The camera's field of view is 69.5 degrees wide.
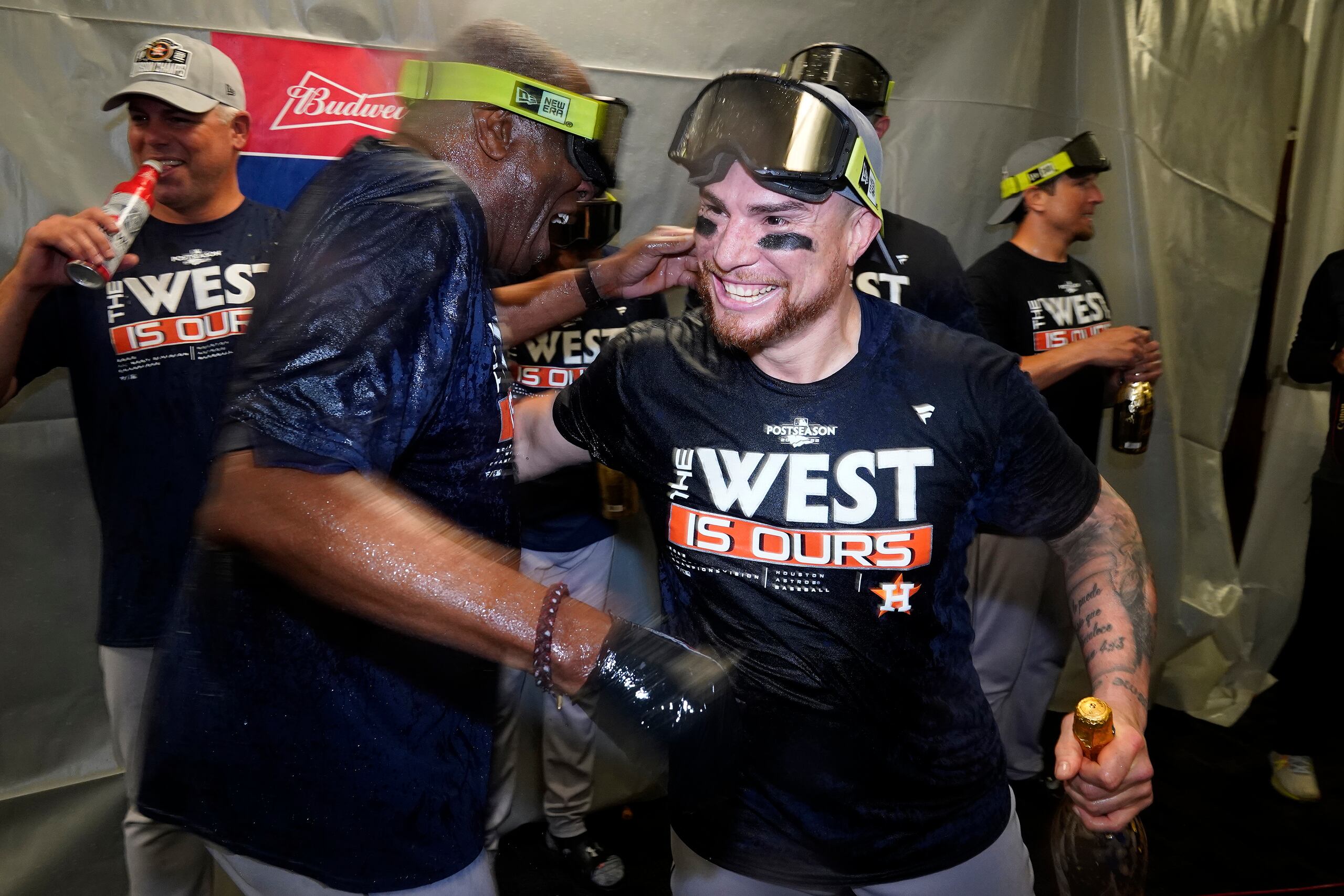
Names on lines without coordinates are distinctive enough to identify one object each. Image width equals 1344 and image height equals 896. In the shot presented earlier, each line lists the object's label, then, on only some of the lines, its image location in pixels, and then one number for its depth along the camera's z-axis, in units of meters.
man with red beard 1.79
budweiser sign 3.11
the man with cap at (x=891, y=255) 3.28
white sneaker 4.03
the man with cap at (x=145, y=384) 2.72
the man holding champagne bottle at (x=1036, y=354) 3.80
